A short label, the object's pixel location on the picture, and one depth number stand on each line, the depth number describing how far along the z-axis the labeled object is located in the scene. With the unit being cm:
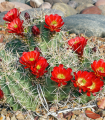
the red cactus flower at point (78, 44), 86
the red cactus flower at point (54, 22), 87
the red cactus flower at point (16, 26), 89
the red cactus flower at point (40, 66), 81
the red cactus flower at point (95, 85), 80
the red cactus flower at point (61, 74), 80
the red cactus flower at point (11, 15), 91
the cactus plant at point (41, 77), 86
